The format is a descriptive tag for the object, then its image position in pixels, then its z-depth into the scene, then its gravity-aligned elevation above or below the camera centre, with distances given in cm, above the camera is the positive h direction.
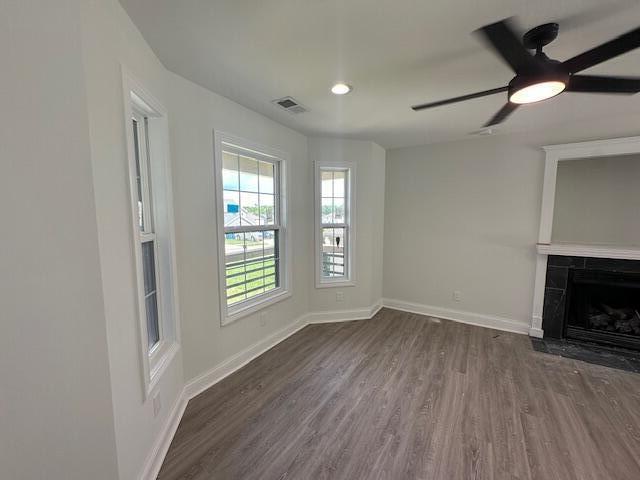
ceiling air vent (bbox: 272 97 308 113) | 230 +104
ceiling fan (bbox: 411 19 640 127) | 113 +75
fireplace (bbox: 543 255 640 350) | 284 -102
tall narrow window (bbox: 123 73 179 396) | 170 -10
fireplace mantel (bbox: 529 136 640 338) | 272 -8
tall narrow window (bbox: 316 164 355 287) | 361 -17
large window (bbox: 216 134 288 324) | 247 -12
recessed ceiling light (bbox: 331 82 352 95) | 201 +102
